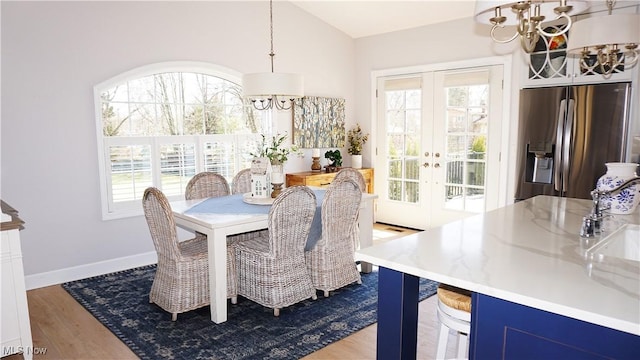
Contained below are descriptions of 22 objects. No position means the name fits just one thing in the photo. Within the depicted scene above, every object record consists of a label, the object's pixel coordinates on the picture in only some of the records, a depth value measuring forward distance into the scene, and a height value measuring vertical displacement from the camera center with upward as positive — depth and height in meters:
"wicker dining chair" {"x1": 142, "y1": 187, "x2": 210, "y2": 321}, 3.02 -0.93
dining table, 3.01 -0.59
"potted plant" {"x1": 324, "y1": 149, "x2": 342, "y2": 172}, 5.97 -0.28
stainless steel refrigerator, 3.82 +0.00
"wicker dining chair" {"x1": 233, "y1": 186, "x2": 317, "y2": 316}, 3.04 -0.88
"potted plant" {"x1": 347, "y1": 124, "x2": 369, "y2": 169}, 6.23 -0.08
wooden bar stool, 1.76 -0.70
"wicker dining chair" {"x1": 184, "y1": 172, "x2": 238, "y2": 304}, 3.97 -0.46
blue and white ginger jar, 2.22 -0.27
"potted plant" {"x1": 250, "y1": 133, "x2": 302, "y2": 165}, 3.57 -0.15
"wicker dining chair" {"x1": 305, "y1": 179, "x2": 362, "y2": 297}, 3.38 -0.83
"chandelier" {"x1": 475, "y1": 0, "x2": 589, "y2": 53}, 1.75 +0.52
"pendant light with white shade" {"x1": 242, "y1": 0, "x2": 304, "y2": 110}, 3.35 +0.41
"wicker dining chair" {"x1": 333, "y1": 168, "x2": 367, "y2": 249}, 3.89 -0.39
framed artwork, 5.72 +0.20
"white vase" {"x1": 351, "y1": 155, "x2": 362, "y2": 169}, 6.21 -0.33
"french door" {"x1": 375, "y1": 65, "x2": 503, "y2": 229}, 5.14 -0.10
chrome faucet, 1.93 -0.36
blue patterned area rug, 2.73 -1.29
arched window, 4.25 +0.09
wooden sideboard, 5.40 -0.50
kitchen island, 1.23 -0.47
